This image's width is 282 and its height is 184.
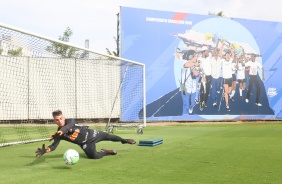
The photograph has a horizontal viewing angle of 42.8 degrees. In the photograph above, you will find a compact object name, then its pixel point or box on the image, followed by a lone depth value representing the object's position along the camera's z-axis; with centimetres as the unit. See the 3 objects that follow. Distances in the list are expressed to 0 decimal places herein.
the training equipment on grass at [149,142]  1102
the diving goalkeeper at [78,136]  804
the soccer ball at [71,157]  752
